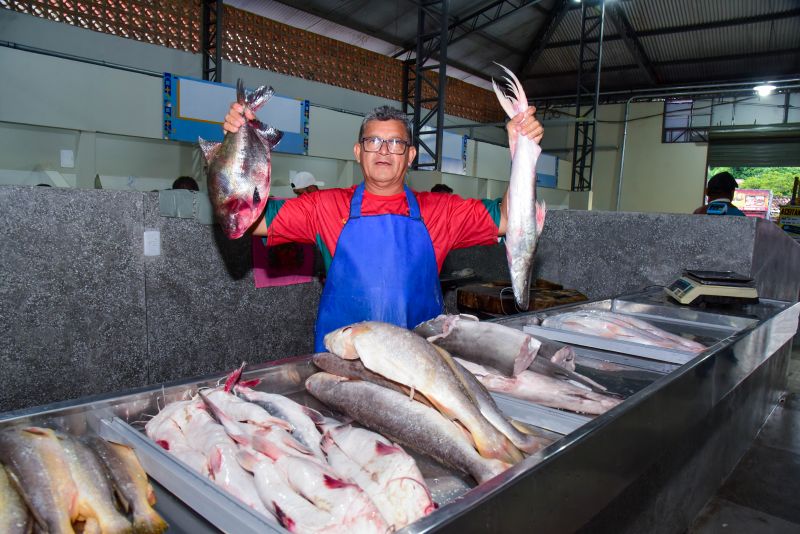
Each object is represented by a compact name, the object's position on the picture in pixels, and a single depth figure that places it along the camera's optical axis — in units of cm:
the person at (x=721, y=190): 482
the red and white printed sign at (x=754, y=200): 1766
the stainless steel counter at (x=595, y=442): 101
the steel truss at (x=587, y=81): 1462
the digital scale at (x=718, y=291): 315
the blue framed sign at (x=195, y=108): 761
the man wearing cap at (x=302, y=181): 625
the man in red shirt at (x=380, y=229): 242
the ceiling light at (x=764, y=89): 1372
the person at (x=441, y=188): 781
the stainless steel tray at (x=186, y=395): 97
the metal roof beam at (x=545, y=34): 1470
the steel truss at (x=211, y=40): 964
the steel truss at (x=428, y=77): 1247
